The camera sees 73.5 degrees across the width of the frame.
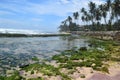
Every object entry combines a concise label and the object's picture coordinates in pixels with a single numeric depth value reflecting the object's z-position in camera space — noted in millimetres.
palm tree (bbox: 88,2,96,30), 37732
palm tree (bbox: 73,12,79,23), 51662
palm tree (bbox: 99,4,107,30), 33346
